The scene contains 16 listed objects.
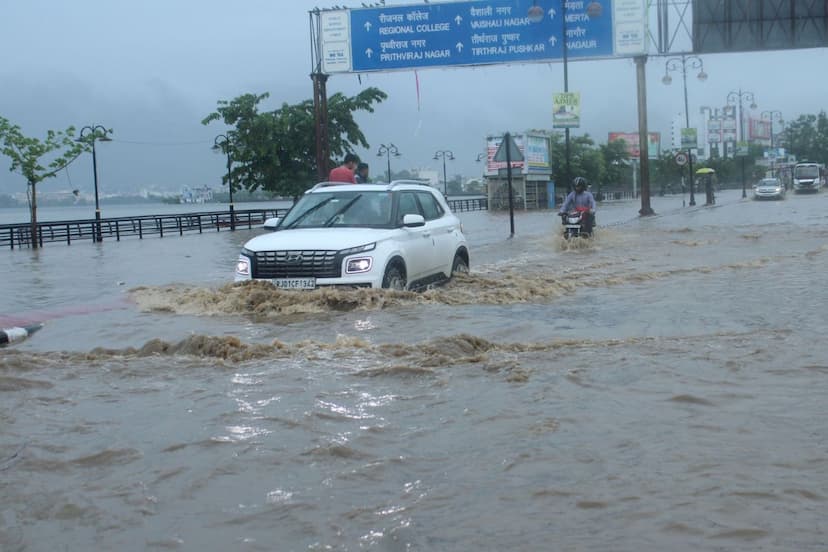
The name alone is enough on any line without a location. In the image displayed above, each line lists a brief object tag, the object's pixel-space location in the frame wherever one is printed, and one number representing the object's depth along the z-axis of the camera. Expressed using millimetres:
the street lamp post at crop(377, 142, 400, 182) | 53988
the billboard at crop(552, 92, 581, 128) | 31578
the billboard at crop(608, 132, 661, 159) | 122219
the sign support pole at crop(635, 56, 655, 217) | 32719
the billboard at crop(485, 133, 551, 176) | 70812
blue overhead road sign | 29266
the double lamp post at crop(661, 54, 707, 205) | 36784
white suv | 10242
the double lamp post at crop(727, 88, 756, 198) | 73375
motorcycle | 20422
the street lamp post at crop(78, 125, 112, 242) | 34250
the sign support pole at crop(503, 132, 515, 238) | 23578
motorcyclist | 20469
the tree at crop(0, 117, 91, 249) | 30984
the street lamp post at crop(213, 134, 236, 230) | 44375
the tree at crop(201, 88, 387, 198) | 43906
